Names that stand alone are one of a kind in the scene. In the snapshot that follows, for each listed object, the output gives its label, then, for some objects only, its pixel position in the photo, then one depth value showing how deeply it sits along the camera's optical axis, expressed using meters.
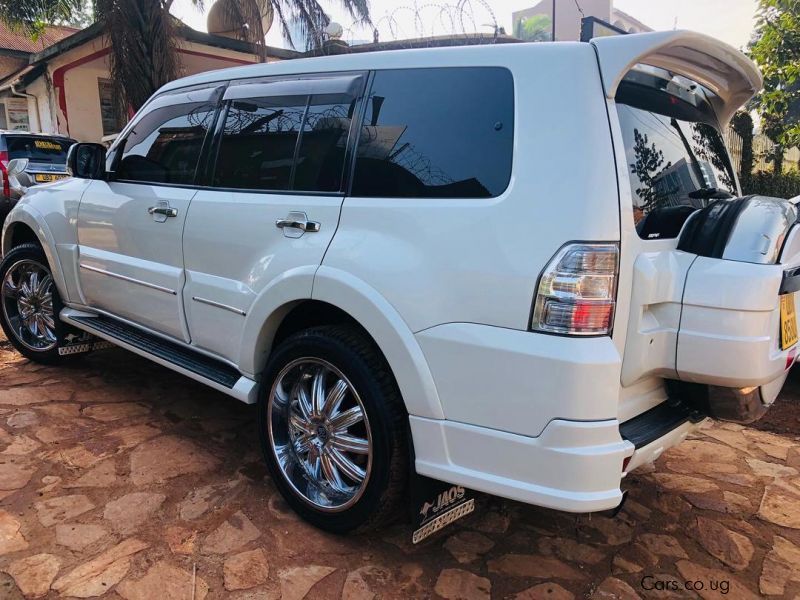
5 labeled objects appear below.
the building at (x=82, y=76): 14.22
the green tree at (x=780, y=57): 6.76
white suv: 2.02
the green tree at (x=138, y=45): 10.39
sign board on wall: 17.17
